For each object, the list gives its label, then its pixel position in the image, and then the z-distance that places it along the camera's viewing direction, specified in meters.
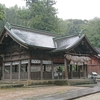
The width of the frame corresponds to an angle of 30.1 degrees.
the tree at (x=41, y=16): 48.20
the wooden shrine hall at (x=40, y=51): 18.97
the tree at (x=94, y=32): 51.22
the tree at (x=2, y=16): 40.52
